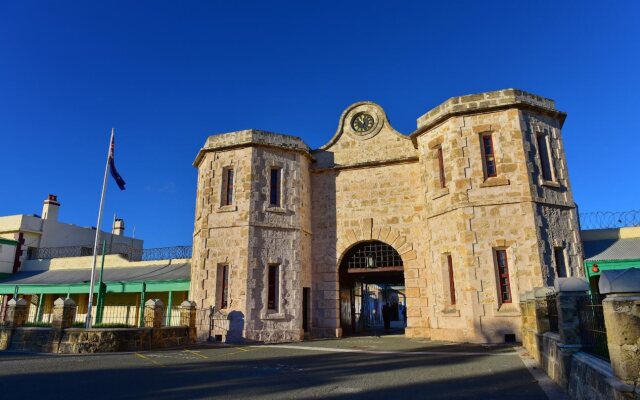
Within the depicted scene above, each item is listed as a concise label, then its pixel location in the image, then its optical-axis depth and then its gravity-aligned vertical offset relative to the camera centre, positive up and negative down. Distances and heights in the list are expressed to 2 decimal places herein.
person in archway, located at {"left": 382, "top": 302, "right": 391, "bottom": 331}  21.67 -0.41
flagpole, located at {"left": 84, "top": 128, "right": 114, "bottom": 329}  13.68 +3.30
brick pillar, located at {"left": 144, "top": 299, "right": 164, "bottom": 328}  13.07 -0.11
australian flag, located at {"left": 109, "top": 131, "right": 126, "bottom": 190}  15.67 +5.15
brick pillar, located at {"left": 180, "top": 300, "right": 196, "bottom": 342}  14.70 -0.23
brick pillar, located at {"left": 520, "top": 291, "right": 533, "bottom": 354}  9.80 -0.29
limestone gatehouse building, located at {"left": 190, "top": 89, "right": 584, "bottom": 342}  13.84 +3.23
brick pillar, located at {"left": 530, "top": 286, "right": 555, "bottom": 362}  7.89 -0.12
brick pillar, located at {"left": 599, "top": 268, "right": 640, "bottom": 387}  3.64 -0.14
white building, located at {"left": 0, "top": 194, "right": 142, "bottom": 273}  25.31 +4.69
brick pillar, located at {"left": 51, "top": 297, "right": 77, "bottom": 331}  12.31 -0.07
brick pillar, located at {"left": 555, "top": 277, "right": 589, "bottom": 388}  5.77 -0.13
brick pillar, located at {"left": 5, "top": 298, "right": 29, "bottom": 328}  13.25 -0.03
